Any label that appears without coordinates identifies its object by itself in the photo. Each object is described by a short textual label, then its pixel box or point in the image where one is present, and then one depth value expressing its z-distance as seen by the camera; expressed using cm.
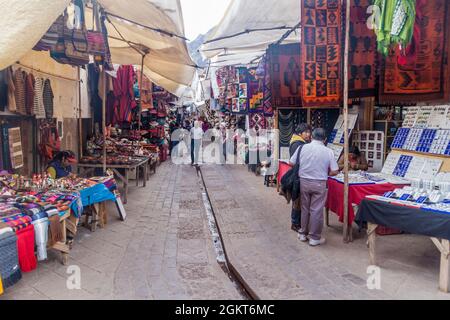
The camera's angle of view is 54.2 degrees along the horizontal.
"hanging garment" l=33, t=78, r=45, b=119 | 746
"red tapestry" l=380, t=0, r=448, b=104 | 642
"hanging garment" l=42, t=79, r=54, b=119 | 796
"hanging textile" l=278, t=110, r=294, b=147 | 1071
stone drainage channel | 457
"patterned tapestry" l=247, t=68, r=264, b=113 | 1233
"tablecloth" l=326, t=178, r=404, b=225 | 586
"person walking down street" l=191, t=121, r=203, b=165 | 1514
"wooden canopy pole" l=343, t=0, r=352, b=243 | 579
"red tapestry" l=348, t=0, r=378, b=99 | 705
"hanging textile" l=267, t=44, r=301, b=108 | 940
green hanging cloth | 549
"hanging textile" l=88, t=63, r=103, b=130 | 1155
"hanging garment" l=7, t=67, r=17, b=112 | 639
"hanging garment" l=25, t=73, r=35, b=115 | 697
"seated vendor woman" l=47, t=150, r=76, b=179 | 688
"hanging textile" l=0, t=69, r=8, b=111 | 629
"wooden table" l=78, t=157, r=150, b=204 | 908
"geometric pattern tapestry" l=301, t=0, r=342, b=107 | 673
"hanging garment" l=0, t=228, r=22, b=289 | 395
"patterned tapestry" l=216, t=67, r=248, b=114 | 1305
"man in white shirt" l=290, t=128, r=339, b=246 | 584
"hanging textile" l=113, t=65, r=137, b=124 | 1195
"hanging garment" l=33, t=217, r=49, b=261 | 454
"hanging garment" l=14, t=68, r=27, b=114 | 664
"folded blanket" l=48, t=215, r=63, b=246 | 481
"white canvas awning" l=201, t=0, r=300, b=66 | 748
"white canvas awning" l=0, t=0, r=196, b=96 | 371
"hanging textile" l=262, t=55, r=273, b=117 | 984
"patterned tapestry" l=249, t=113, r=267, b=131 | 1330
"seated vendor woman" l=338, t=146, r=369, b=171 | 840
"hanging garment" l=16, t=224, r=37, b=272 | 426
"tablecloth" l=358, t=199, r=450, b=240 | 428
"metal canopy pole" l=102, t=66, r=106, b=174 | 771
